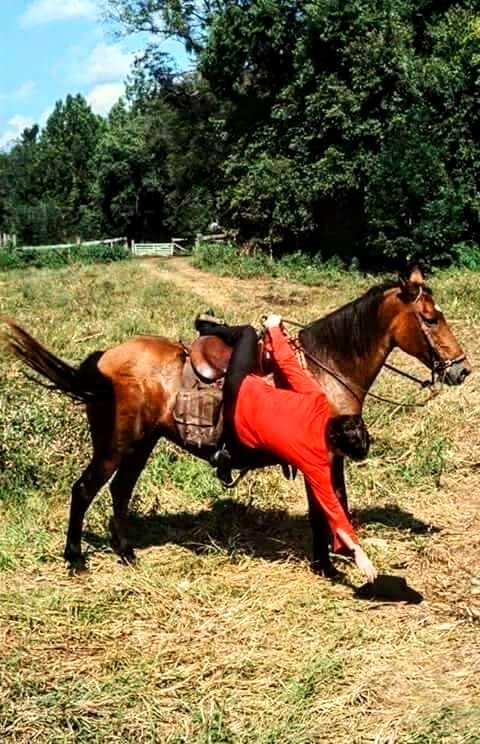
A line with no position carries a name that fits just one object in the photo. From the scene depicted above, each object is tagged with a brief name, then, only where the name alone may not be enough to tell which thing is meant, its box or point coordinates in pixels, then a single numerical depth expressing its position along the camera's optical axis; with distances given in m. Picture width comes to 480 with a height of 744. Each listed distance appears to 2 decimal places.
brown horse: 5.70
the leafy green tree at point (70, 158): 64.88
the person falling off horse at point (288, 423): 4.96
